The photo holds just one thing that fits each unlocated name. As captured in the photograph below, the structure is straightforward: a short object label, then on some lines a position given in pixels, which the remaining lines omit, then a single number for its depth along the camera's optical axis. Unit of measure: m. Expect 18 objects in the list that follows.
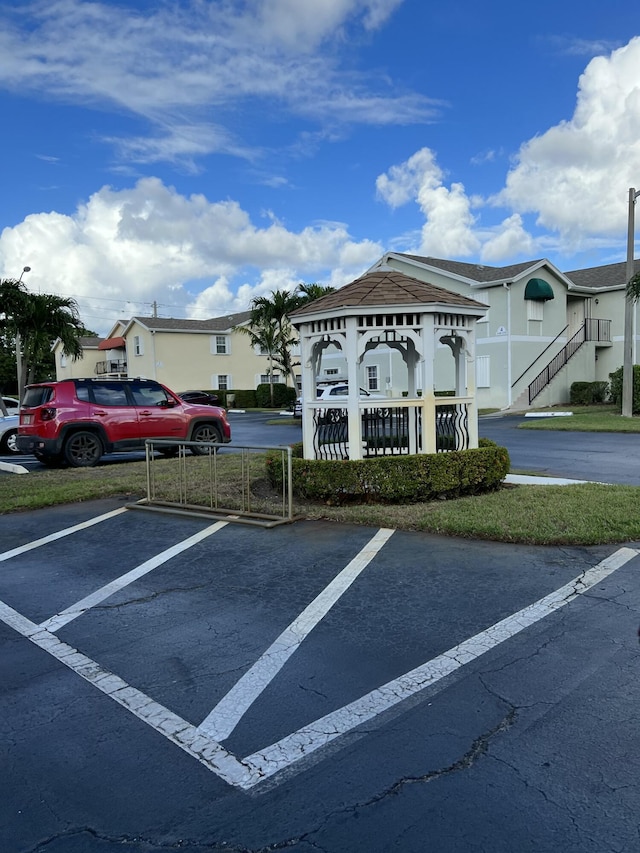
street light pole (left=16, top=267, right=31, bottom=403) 22.05
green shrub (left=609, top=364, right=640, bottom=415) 27.38
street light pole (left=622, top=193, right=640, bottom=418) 23.42
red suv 13.46
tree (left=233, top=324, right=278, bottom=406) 38.47
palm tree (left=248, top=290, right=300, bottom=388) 37.59
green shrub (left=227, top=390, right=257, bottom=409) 46.34
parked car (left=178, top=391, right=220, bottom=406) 36.34
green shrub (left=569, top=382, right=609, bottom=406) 30.70
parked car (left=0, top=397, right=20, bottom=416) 27.17
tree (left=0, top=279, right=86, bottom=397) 19.42
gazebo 9.48
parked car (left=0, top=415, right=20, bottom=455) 16.34
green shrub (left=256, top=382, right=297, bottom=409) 44.41
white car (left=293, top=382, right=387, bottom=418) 24.09
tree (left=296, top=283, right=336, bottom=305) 34.53
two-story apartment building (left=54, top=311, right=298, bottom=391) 46.25
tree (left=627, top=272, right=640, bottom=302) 22.08
